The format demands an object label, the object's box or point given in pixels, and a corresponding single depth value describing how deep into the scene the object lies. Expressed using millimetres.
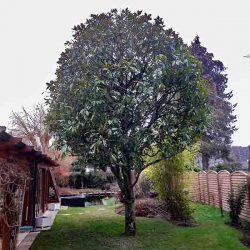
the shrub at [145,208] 12056
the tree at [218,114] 26328
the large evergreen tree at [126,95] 7988
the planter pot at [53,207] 14688
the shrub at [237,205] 9916
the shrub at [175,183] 10727
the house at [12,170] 4989
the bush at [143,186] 16033
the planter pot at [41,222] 9766
